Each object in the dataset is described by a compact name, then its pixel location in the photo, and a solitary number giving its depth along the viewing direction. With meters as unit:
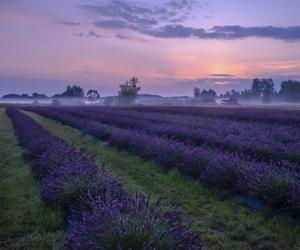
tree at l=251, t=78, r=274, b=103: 148.38
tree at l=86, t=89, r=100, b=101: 175.50
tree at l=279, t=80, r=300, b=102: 141.45
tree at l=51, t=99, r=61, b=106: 142.68
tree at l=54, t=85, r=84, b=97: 171.75
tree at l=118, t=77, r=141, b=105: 130.62
